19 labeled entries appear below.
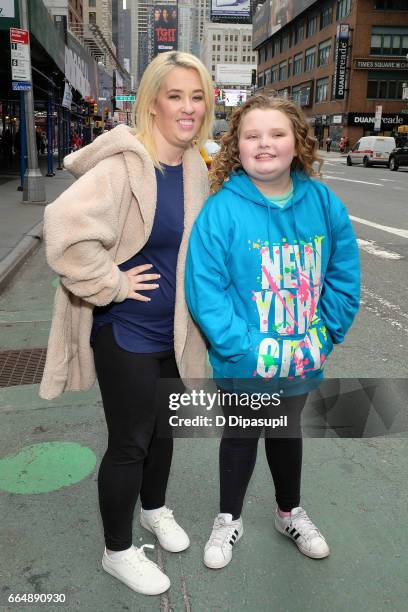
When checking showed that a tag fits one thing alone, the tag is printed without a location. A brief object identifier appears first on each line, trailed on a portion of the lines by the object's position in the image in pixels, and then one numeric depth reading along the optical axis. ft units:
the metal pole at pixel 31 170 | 42.50
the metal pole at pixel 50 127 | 63.72
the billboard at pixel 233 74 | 405.18
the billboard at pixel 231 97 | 358.55
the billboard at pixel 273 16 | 234.58
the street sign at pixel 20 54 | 38.60
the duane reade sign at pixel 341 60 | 177.05
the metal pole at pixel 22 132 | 44.53
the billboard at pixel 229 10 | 425.52
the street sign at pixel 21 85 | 40.62
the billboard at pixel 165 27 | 571.69
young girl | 6.56
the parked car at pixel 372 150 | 114.32
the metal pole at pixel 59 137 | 77.15
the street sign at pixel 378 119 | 163.32
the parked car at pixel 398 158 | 103.24
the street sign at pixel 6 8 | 39.83
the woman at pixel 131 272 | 6.33
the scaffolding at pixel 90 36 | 181.42
